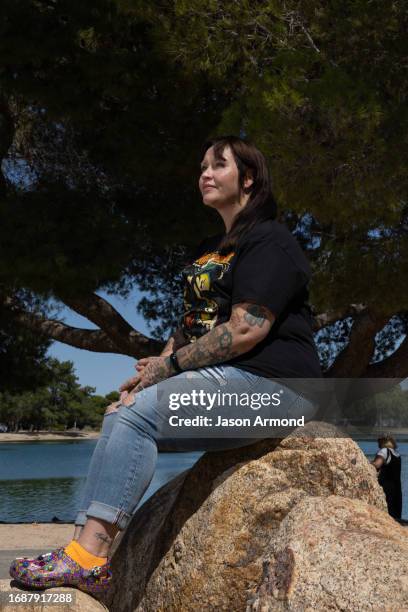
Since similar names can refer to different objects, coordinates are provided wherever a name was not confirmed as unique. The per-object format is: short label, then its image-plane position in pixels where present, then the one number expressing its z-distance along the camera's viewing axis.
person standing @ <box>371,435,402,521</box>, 10.06
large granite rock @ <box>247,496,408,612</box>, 2.30
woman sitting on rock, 2.61
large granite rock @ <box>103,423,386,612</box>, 2.87
